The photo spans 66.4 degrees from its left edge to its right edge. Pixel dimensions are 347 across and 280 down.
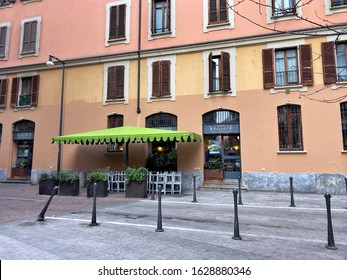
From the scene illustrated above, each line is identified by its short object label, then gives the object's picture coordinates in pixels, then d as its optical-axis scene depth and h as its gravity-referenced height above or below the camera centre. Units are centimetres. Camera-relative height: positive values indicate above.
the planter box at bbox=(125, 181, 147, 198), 1083 -67
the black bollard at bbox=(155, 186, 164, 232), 565 -108
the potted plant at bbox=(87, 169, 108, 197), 1111 -39
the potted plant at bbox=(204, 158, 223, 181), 1343 +15
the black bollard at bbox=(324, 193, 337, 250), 455 -112
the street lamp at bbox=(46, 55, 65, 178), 1600 +406
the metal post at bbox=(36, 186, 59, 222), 666 -111
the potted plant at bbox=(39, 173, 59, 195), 1186 -46
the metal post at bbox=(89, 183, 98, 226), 619 -101
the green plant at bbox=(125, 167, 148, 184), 1092 -9
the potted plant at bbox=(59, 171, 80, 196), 1167 -55
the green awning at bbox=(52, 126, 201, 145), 1149 +165
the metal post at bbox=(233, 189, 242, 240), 507 -106
